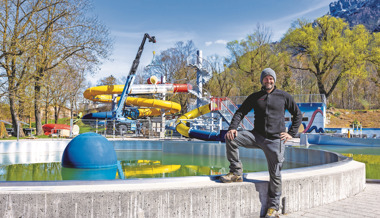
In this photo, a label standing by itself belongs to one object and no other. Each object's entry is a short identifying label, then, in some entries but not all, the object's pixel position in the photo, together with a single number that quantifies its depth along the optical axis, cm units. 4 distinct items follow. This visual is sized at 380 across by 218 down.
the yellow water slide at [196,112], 2725
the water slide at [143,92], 3050
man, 432
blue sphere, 934
